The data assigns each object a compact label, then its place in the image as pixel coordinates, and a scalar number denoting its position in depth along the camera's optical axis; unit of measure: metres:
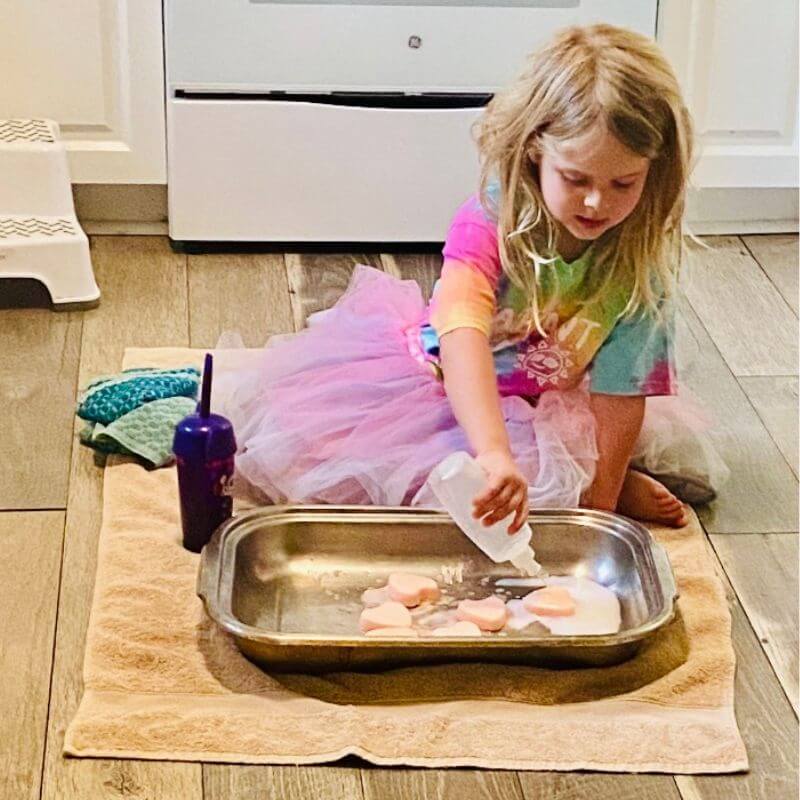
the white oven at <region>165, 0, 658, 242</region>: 2.25
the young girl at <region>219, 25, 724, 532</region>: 1.49
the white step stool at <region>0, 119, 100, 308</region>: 2.15
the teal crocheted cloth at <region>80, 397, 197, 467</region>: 1.77
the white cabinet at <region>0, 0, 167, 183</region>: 2.27
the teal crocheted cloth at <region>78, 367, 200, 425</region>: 1.82
